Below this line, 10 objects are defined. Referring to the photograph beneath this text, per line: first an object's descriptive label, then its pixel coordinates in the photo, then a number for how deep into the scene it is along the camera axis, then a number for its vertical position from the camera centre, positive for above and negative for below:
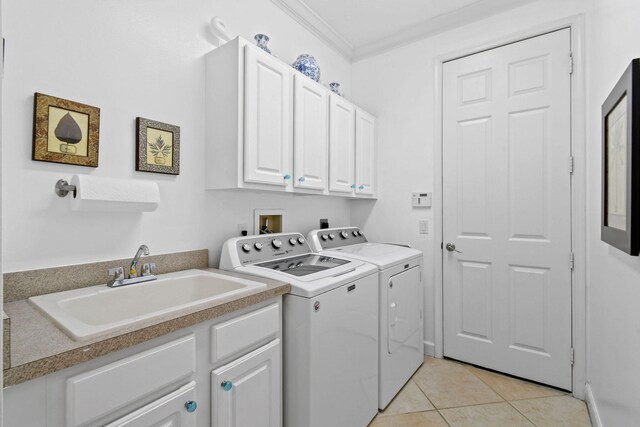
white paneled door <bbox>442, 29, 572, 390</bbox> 2.19 +0.05
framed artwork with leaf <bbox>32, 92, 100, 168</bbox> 1.26 +0.33
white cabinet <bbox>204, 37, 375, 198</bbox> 1.72 +0.53
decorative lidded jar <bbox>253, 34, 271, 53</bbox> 1.94 +1.05
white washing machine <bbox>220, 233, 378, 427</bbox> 1.46 -0.57
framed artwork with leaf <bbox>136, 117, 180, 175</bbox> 1.57 +0.34
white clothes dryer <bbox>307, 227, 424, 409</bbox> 1.97 -0.58
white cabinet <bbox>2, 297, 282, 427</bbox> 0.82 -0.52
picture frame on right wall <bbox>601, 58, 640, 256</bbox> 1.04 +0.20
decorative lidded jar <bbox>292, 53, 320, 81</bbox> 2.23 +1.03
